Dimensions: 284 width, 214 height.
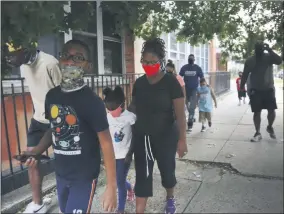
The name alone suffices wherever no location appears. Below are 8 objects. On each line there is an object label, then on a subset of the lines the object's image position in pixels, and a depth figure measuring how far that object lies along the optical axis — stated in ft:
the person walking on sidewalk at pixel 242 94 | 32.15
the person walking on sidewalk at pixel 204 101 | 22.46
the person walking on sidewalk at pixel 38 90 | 8.41
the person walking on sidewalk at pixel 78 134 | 6.12
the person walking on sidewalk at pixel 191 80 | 22.99
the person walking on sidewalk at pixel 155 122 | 8.54
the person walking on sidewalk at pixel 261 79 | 15.17
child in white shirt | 9.19
